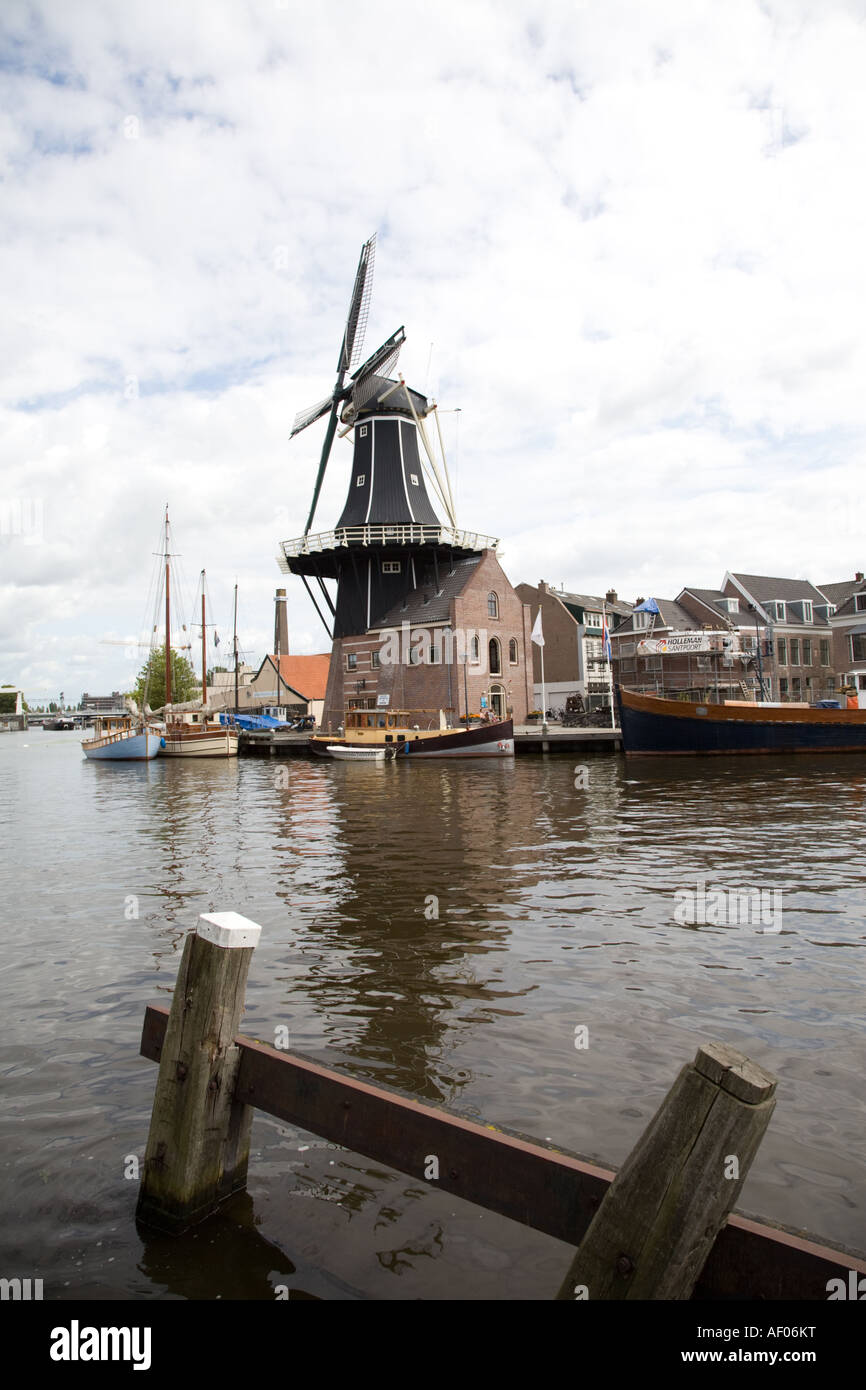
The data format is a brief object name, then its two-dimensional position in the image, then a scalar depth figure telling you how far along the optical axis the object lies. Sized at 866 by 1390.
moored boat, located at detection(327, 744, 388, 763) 42.19
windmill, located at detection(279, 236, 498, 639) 50.91
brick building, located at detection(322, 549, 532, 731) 49.56
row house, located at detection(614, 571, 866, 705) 57.47
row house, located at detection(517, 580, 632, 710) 65.31
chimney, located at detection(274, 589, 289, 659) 90.69
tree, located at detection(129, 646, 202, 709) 89.50
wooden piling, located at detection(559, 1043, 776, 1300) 2.63
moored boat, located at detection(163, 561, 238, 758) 53.09
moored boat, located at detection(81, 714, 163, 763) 52.00
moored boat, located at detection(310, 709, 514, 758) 41.16
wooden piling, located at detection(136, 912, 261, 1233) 4.04
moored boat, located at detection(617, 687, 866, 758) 37.91
